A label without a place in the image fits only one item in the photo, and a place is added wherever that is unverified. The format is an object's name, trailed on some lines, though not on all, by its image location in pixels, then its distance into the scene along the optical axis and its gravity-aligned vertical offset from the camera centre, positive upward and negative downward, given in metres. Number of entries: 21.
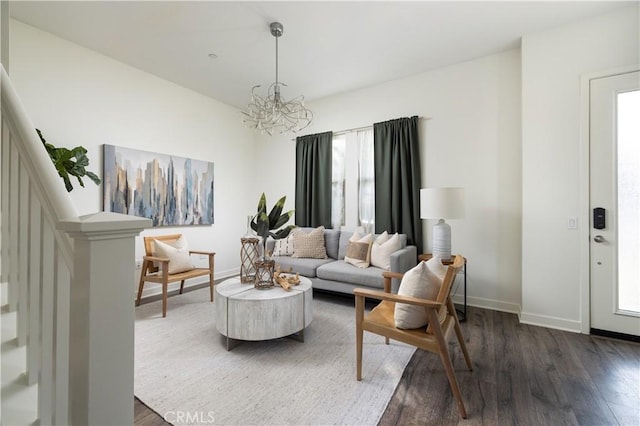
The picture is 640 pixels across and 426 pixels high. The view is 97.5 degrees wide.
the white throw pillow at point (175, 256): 3.33 -0.51
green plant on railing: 2.41 +0.46
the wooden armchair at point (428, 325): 1.64 -0.74
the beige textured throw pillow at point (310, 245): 4.01 -0.45
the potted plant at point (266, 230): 2.49 -0.15
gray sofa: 3.16 -0.67
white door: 2.50 +0.11
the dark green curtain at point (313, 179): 4.50 +0.56
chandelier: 2.75 +1.04
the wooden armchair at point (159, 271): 3.07 -0.71
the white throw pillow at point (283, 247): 4.20 -0.51
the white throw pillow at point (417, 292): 1.76 -0.49
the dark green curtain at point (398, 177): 3.73 +0.50
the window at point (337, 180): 4.46 +0.54
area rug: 1.64 -1.15
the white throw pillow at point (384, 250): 3.38 -0.44
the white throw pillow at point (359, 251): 3.55 -0.48
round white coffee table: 2.26 -0.82
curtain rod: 4.22 +1.30
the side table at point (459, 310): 2.88 -1.08
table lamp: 2.88 +0.04
